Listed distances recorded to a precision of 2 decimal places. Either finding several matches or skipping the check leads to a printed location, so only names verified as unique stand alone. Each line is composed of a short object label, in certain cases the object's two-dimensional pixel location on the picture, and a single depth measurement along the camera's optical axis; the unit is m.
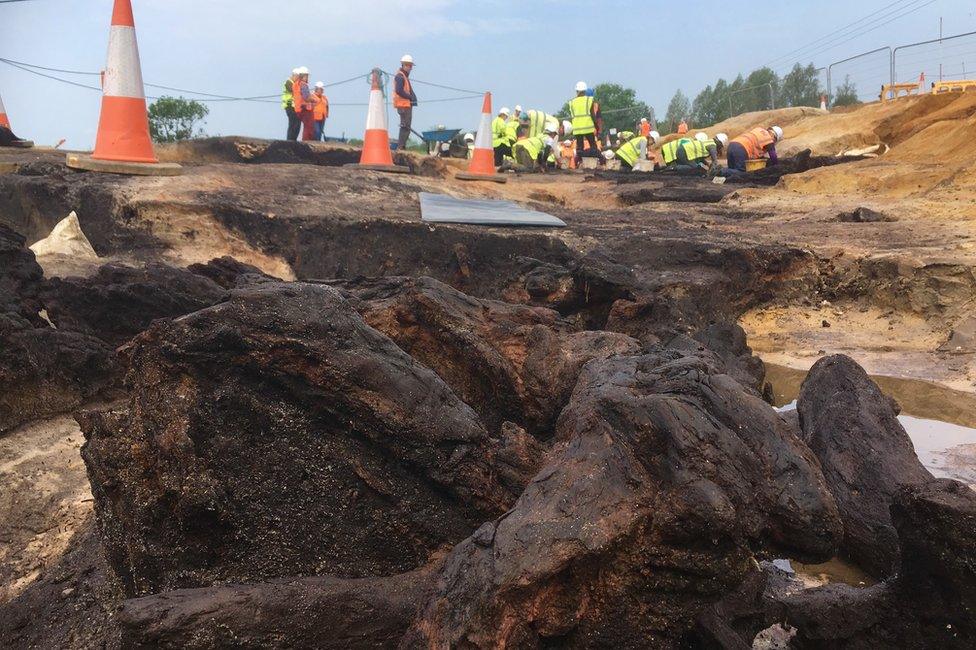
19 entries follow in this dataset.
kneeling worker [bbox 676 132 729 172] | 16.42
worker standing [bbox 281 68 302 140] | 16.92
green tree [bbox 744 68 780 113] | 30.55
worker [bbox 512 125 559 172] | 16.64
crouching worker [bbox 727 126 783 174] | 14.38
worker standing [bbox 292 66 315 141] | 16.34
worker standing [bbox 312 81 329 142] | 17.16
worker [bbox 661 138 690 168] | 16.70
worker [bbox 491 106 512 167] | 18.33
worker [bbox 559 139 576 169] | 21.57
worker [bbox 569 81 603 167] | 20.12
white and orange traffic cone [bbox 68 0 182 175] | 6.70
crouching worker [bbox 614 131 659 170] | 17.39
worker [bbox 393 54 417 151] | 16.14
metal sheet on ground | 6.04
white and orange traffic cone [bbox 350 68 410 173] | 10.04
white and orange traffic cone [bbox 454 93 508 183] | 10.41
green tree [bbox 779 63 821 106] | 31.59
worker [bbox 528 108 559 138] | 21.36
